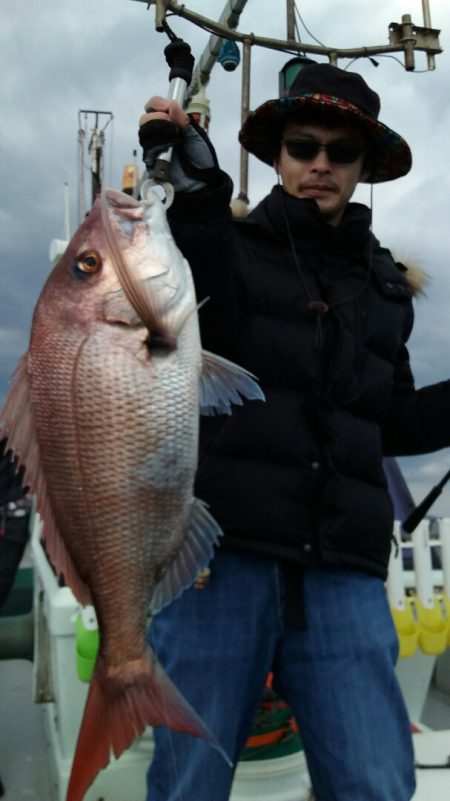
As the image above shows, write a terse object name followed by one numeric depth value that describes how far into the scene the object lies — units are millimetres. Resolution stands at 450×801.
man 1817
